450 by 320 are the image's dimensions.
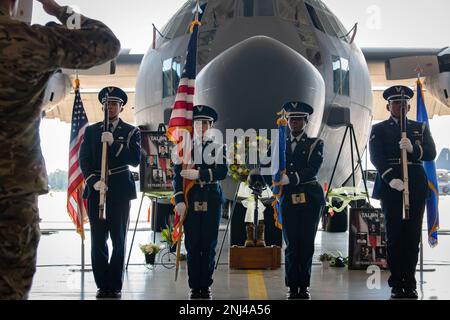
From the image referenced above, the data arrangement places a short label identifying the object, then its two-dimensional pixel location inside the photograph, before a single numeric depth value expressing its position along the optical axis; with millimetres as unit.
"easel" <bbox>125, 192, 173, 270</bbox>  8202
